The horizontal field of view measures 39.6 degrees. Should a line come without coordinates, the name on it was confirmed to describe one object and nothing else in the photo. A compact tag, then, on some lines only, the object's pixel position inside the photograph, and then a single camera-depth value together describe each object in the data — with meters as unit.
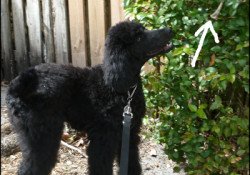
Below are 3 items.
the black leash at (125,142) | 2.64
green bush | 2.23
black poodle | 2.79
